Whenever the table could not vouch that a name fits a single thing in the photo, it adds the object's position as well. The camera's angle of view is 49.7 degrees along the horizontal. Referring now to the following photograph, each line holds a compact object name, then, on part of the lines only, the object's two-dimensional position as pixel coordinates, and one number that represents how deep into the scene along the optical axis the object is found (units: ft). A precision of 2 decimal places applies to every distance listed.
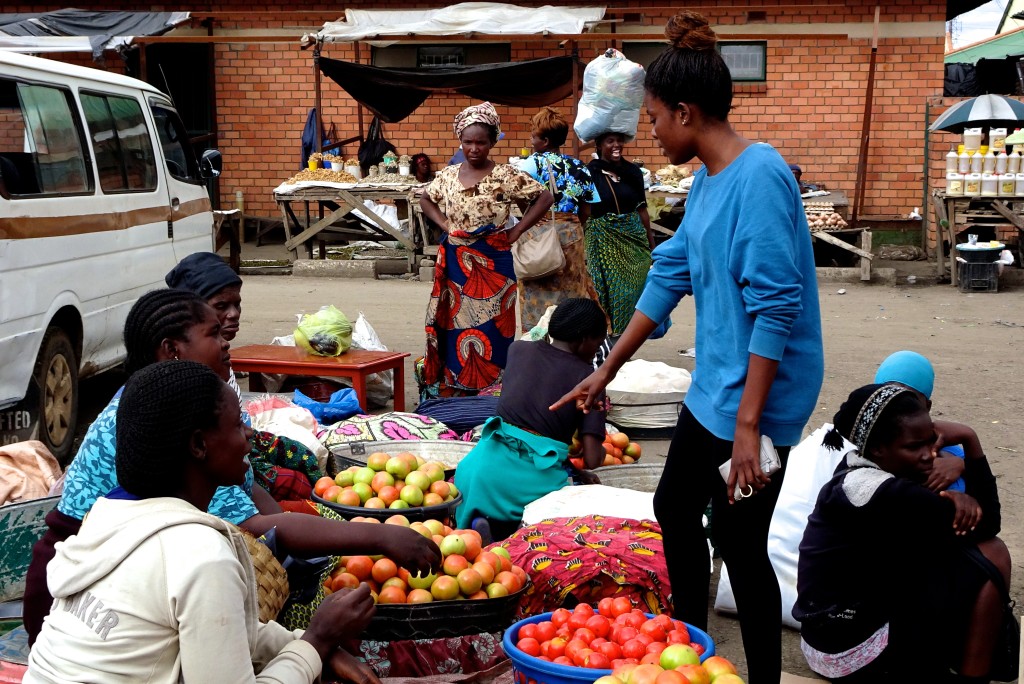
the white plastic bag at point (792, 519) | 13.51
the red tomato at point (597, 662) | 9.29
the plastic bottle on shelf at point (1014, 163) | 42.68
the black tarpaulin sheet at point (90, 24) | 49.26
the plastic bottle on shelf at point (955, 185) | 42.78
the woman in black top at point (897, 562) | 10.85
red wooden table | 21.01
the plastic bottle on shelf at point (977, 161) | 42.70
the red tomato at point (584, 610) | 10.27
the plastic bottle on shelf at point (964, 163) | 42.83
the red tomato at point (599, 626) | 9.95
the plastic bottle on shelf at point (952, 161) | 43.14
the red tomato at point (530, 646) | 9.75
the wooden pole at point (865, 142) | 49.11
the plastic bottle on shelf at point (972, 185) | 42.52
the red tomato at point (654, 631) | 9.71
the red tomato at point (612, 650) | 9.43
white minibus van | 18.51
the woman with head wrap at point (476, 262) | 22.63
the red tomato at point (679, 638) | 9.55
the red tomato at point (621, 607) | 10.52
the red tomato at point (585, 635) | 9.70
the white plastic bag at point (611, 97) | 23.65
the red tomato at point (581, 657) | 9.32
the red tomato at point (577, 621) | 10.07
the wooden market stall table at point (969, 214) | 42.96
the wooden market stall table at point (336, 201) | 46.14
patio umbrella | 43.60
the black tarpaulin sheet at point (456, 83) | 43.73
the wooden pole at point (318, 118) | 47.12
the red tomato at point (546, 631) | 9.96
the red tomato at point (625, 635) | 9.70
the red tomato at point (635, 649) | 9.41
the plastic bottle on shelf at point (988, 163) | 42.78
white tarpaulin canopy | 44.86
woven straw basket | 8.98
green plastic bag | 21.90
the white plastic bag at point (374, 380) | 24.21
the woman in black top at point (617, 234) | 23.79
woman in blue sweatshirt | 9.20
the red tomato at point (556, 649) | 9.61
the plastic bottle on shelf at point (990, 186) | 42.57
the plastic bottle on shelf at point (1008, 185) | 42.47
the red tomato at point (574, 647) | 9.47
